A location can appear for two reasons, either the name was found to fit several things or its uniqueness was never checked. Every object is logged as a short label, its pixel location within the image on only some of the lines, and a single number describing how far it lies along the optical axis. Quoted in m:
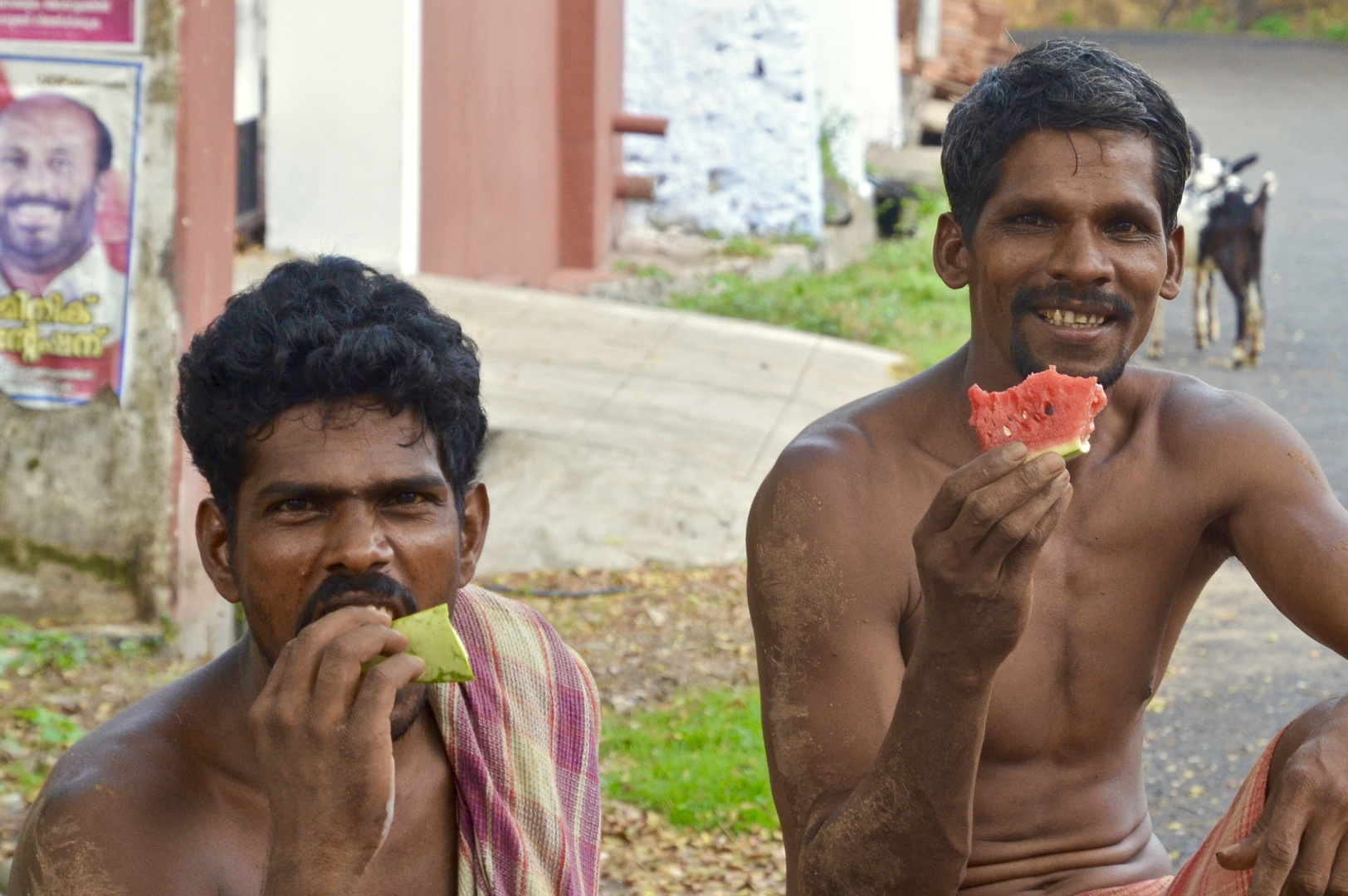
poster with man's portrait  10.68
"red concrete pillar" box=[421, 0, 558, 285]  20.27
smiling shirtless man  5.37
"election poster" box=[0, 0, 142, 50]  10.70
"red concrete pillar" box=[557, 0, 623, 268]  26.45
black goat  24.20
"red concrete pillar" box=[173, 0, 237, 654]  10.84
